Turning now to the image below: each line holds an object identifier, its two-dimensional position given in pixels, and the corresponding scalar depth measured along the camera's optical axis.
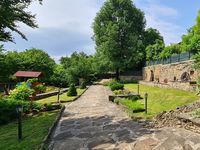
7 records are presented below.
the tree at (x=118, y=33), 26.58
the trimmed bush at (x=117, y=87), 16.39
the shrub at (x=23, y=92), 10.26
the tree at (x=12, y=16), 7.22
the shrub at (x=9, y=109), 8.78
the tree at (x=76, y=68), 25.30
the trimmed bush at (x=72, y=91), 14.48
